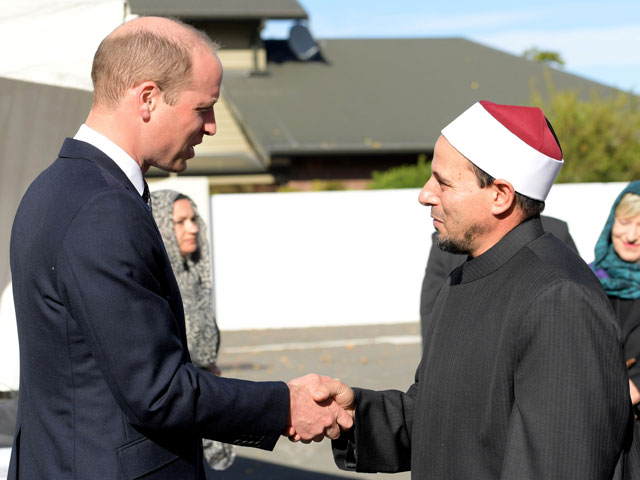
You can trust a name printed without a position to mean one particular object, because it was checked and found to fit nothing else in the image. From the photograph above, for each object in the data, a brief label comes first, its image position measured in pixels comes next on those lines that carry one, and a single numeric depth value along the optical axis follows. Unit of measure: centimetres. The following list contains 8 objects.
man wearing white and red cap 212
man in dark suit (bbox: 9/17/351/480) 213
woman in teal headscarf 439
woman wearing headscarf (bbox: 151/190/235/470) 492
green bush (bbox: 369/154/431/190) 1611
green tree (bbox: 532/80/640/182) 1753
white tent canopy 376
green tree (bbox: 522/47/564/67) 4720
